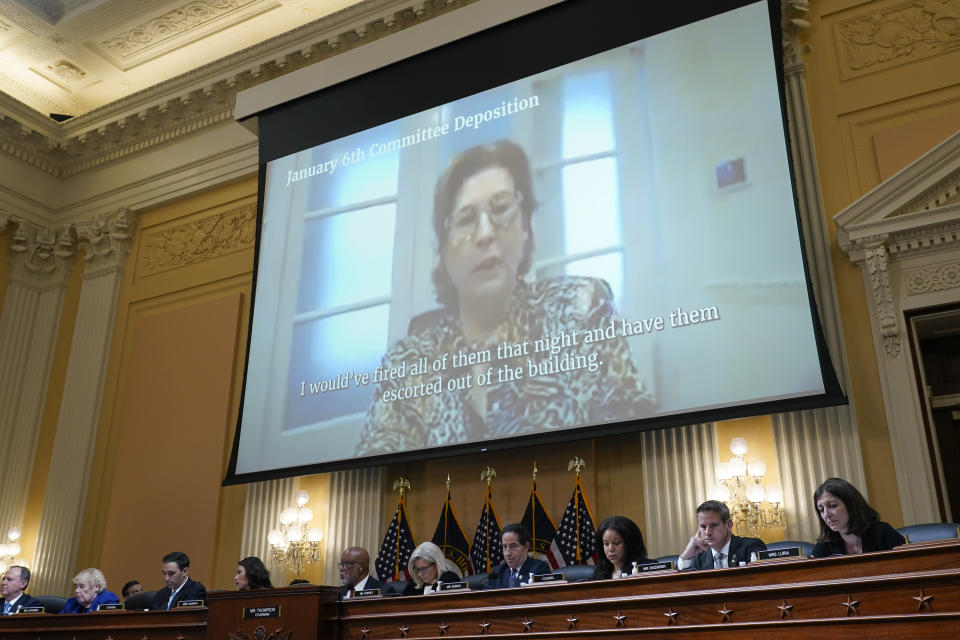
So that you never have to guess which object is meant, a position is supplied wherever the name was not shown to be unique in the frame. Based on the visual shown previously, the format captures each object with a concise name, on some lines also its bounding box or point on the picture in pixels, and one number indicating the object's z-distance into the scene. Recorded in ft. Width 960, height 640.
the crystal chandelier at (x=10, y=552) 28.84
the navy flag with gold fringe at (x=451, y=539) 22.08
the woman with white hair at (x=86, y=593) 19.58
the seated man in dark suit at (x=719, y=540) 13.92
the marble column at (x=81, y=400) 29.04
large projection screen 19.30
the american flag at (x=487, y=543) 21.40
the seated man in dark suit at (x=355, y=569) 18.24
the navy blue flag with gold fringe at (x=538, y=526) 21.07
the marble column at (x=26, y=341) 31.07
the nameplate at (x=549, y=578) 13.98
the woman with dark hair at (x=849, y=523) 11.77
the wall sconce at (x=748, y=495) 18.69
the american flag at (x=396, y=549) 22.63
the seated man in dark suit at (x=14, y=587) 20.70
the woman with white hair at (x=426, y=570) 16.29
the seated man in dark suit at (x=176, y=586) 18.33
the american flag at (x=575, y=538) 20.45
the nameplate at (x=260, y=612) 14.97
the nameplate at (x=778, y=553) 11.65
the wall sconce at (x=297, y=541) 24.29
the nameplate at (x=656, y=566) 12.70
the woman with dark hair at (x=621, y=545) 14.20
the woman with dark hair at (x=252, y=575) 18.17
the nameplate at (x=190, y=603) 16.63
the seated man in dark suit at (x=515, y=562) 16.06
